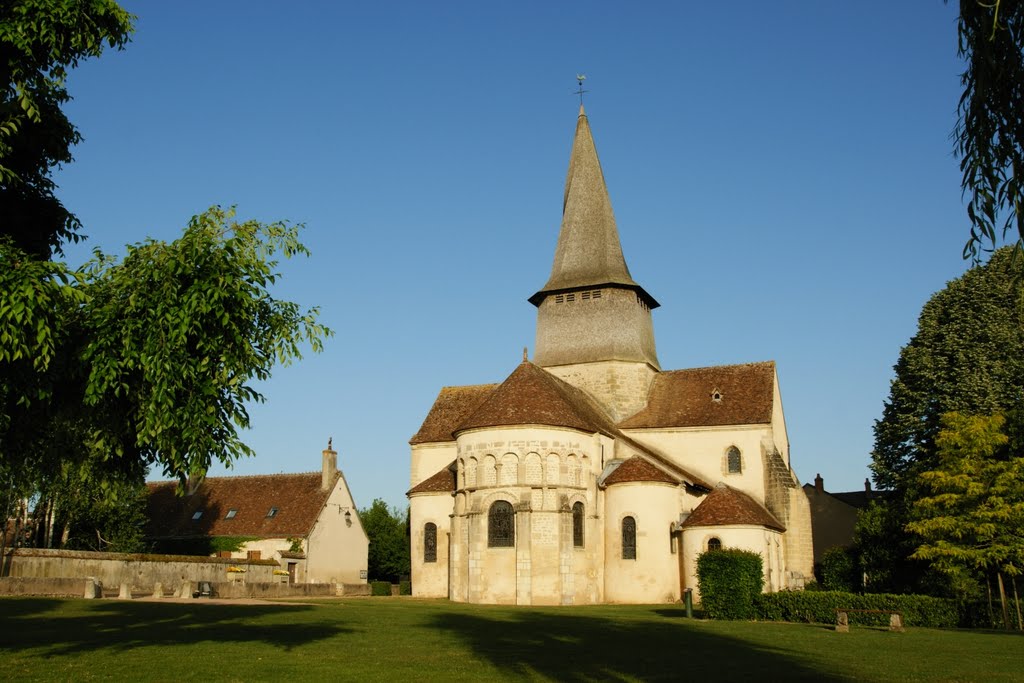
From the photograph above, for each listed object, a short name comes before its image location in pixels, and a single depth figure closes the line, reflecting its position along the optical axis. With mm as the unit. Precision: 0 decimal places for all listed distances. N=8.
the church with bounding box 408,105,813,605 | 35562
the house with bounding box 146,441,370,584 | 46594
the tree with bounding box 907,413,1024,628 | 27328
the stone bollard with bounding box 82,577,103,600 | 31875
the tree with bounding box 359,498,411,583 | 57750
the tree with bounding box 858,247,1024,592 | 33781
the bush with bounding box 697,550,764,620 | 26578
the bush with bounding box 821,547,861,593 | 35562
